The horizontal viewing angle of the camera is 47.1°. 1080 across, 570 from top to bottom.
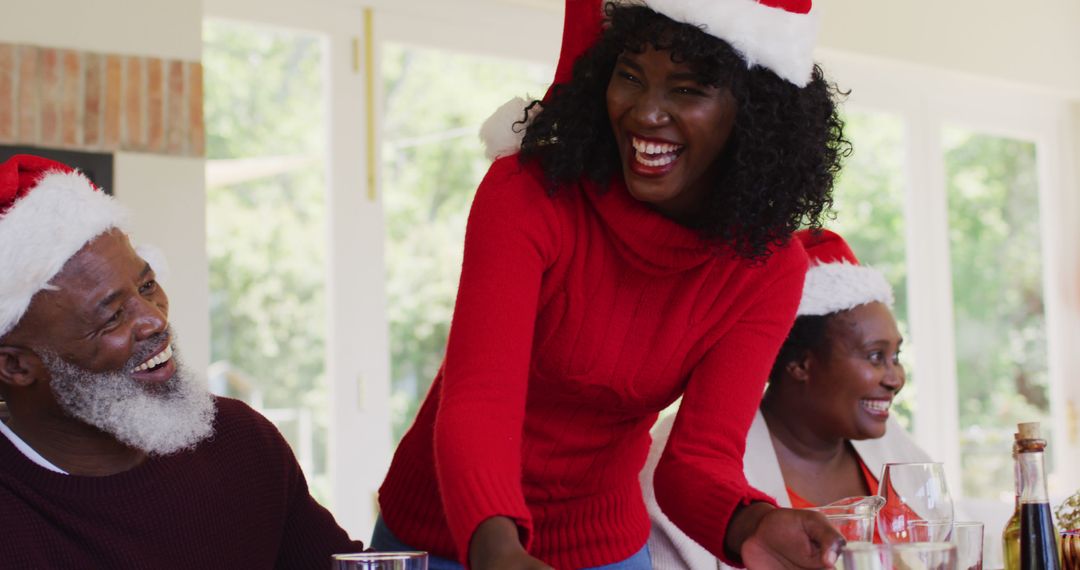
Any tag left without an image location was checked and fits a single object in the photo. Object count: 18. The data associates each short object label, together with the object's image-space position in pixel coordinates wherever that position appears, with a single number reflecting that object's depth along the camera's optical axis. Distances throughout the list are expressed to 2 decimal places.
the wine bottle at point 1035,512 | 1.50
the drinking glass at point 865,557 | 1.00
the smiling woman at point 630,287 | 1.46
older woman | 2.64
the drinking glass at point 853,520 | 1.32
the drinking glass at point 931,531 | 1.38
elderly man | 1.63
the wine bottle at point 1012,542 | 1.65
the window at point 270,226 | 4.18
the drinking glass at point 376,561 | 1.12
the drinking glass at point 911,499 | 1.45
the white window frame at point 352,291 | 4.09
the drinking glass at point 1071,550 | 1.55
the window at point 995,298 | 5.90
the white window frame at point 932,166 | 5.60
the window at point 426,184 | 4.29
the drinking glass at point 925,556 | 0.99
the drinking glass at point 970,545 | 1.31
